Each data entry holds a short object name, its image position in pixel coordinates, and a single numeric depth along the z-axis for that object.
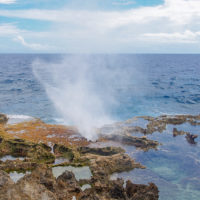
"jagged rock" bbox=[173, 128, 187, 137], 53.73
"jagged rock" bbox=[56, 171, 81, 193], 29.28
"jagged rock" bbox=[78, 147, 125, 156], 42.97
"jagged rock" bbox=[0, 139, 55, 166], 40.69
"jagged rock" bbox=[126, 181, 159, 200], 26.48
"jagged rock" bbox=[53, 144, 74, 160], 41.53
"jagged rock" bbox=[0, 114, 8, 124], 61.09
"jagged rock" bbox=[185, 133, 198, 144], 50.16
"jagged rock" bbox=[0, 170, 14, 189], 21.54
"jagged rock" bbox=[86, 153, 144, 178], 37.90
